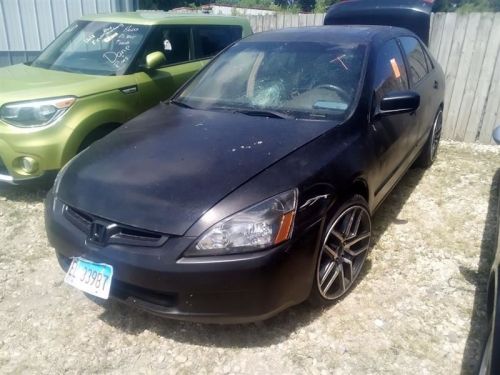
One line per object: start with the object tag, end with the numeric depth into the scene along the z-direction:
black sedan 2.11
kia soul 3.85
